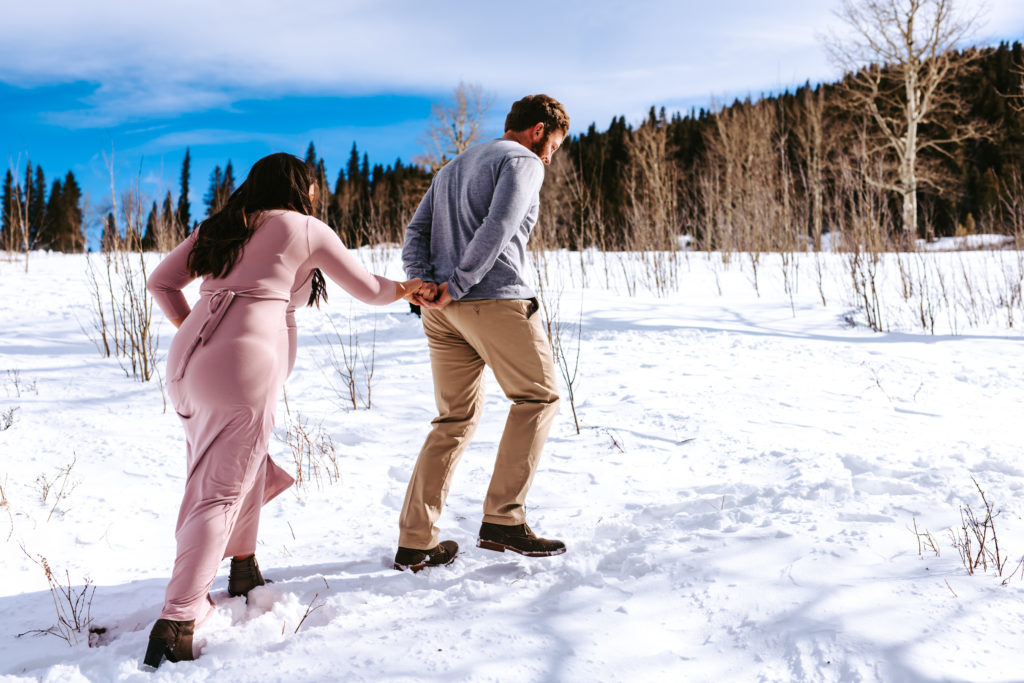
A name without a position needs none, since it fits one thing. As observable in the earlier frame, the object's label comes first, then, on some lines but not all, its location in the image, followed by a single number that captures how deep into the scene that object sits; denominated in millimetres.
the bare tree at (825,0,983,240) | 17266
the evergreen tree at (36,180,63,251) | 45394
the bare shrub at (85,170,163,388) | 5734
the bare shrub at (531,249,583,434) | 4770
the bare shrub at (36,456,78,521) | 3016
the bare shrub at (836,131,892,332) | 7430
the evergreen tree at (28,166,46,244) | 40612
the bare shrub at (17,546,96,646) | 1951
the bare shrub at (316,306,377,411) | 5246
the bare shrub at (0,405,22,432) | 4020
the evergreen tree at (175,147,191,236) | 55062
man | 2283
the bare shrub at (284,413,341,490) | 3475
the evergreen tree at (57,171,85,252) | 46625
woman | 1808
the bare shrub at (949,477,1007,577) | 2043
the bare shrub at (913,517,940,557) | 2178
